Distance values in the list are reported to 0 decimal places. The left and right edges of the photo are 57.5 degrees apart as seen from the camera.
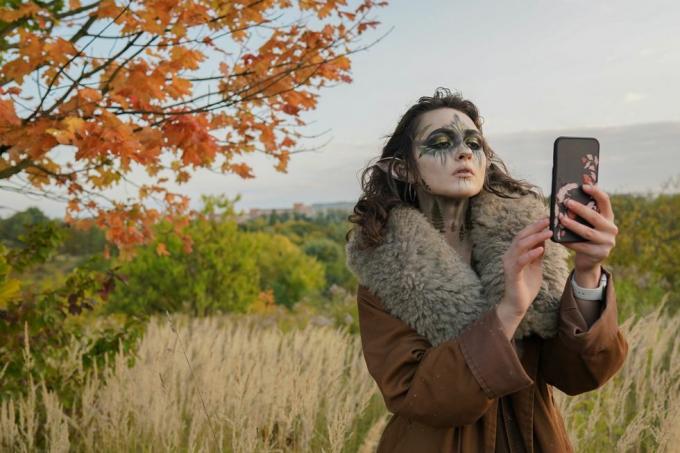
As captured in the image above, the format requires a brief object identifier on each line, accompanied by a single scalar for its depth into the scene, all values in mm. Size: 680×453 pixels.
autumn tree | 2701
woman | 1542
